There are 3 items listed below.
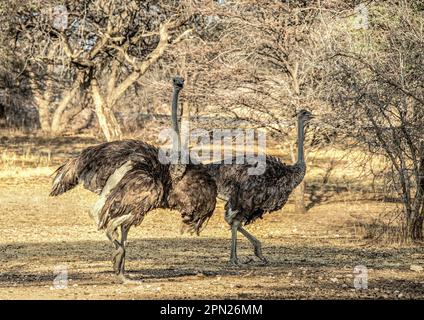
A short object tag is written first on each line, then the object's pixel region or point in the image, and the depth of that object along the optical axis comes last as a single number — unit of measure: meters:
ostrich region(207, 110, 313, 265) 11.16
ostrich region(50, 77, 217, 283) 8.80
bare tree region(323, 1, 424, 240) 11.58
